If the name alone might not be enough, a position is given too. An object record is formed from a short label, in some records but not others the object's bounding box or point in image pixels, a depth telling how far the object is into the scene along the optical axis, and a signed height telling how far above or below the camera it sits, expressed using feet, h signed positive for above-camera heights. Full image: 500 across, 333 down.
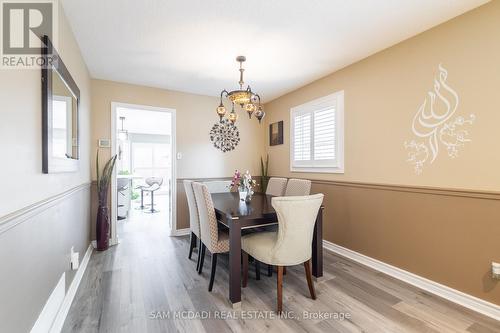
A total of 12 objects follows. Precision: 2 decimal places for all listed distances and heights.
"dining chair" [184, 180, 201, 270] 8.56 -1.83
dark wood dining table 6.46 -1.72
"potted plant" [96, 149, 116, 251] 10.57 -2.18
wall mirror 4.84 +1.25
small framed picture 14.42 +1.98
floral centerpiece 9.50 -0.81
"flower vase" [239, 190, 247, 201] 9.46 -1.21
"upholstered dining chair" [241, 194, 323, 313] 5.95 -1.95
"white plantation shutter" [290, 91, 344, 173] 10.42 +1.46
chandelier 8.15 +2.27
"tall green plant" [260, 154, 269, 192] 15.40 -0.40
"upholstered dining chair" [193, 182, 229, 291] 7.20 -1.97
